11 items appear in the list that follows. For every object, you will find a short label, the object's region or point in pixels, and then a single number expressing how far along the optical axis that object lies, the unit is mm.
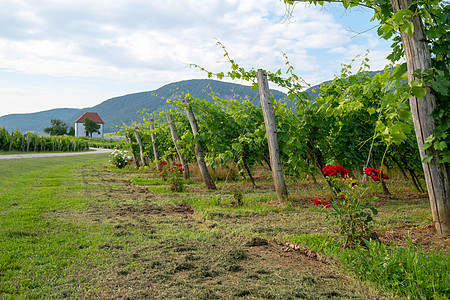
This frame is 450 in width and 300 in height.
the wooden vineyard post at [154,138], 12489
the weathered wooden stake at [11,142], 32000
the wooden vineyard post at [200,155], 7852
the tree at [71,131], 94388
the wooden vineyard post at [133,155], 16423
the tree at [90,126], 101750
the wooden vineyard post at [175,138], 9602
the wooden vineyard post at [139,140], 14654
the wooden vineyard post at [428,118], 3096
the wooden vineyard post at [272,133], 5422
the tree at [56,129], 86312
